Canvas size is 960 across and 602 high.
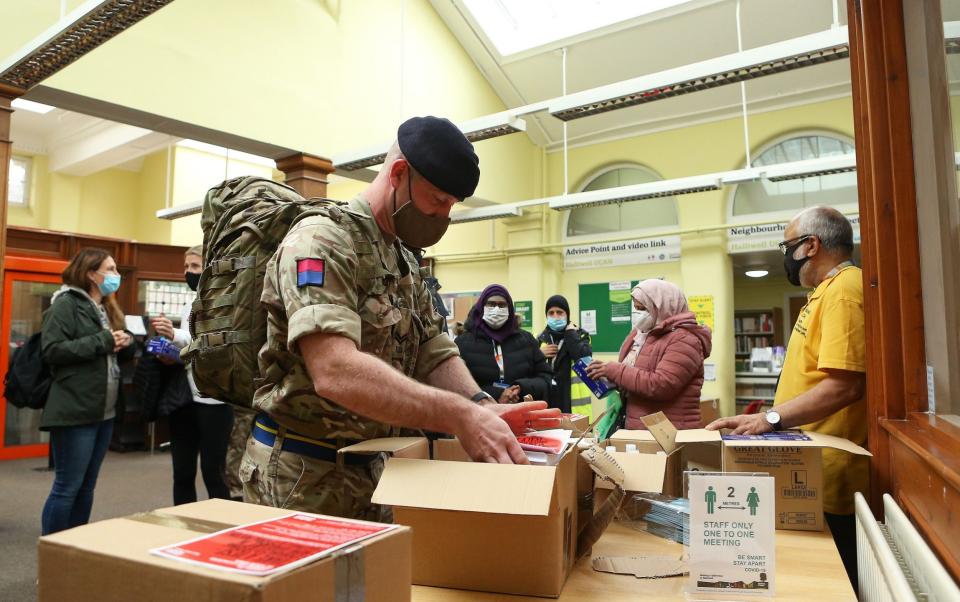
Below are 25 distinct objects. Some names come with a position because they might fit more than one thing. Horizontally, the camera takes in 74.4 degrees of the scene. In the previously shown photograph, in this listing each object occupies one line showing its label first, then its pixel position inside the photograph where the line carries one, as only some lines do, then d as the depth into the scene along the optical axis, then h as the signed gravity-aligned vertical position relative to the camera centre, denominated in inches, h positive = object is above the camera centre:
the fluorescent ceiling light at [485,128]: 155.9 +57.6
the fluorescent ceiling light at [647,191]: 203.2 +54.6
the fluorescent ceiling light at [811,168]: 186.1 +56.1
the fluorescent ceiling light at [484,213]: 254.4 +57.6
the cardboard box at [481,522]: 33.8 -9.7
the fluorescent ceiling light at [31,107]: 286.8 +116.8
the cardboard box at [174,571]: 20.1 -7.3
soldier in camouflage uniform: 40.9 +0.4
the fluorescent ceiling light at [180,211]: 231.1 +55.4
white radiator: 27.7 -11.1
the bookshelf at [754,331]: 394.0 +15.5
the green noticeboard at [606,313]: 297.9 +20.7
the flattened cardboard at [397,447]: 39.6 -5.8
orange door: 243.9 +15.4
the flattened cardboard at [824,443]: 49.4 -7.2
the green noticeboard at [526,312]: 311.9 +21.6
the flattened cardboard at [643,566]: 41.1 -14.0
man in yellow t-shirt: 60.1 -1.5
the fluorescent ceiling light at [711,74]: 119.0 +57.7
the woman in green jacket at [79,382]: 102.3 -4.2
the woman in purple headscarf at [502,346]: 147.1 +2.4
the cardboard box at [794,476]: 53.8 -10.3
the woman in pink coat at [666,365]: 101.5 -1.5
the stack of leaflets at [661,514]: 47.8 -12.4
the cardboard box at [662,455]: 47.7 -8.9
